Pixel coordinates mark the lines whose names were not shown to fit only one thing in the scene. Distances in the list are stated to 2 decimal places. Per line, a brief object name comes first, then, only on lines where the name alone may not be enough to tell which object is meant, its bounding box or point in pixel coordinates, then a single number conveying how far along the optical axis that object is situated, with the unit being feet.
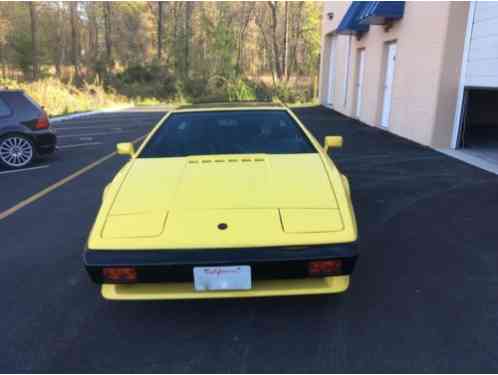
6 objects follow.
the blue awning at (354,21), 39.42
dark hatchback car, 23.75
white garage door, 23.49
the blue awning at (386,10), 32.45
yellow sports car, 7.61
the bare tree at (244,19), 136.46
